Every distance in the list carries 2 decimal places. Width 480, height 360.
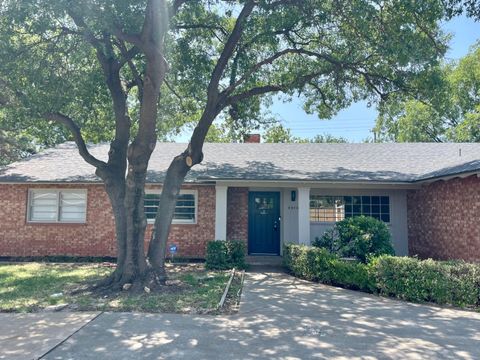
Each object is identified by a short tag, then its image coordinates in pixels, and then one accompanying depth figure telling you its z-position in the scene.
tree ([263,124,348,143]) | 35.03
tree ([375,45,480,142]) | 24.70
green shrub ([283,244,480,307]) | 7.57
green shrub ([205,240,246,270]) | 11.37
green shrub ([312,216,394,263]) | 10.34
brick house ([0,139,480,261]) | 12.15
